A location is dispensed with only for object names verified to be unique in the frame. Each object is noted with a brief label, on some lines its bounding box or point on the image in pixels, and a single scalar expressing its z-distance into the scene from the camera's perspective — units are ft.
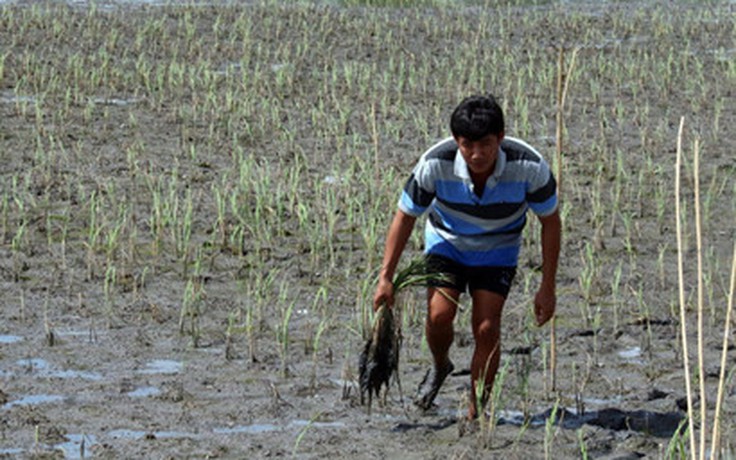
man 29.81
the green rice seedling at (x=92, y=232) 42.19
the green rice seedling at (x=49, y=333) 36.27
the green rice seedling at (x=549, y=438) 27.50
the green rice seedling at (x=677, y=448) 23.62
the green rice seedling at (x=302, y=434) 28.34
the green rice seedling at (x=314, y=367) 32.91
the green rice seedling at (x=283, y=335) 34.24
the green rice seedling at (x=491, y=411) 28.96
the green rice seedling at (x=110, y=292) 38.40
